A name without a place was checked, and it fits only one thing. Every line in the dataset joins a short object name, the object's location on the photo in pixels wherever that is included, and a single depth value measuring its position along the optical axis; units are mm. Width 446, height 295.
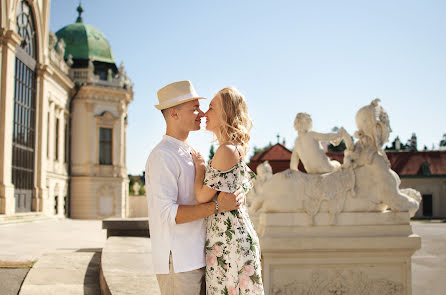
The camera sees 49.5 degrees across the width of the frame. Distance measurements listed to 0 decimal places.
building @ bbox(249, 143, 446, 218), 41469
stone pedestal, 6969
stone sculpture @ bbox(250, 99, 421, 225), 7113
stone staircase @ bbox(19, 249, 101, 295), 5330
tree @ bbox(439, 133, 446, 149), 75688
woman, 2676
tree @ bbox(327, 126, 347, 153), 55131
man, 2639
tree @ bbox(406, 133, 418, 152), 67638
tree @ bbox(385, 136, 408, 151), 61494
